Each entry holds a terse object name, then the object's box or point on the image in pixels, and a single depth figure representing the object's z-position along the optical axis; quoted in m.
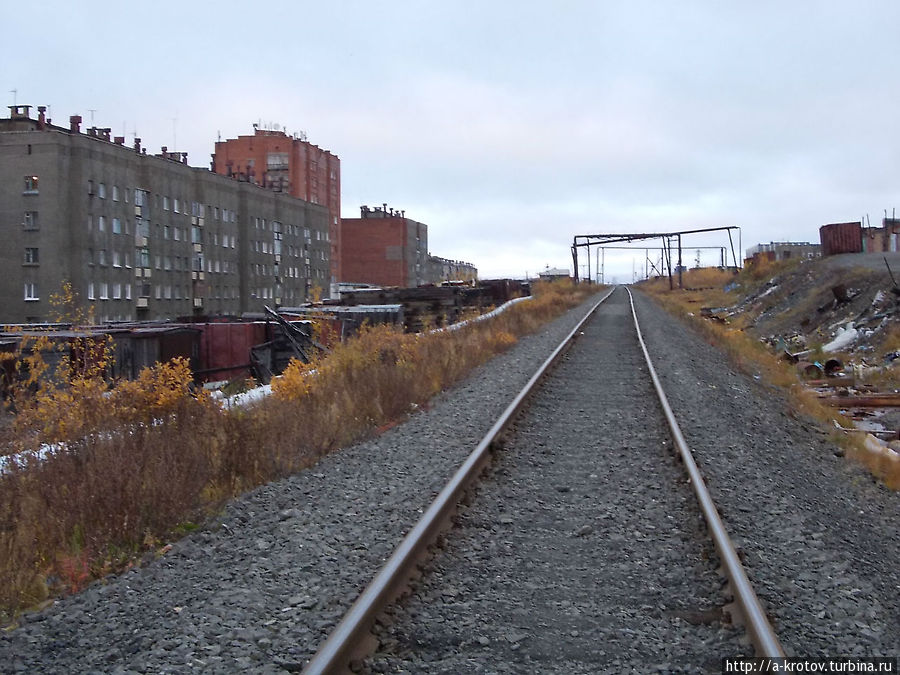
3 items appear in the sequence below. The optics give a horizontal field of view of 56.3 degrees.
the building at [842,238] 38.91
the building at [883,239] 57.34
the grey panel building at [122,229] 50.09
